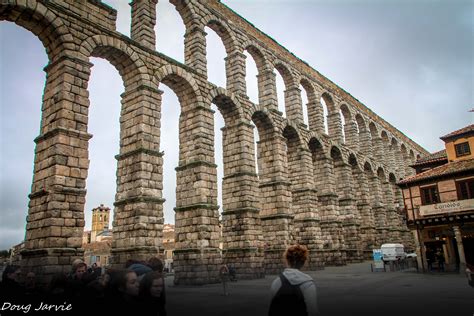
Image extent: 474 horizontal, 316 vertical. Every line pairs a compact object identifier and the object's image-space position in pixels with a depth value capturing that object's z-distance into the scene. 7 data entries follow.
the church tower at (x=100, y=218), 91.49
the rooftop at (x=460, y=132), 23.05
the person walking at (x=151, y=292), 4.11
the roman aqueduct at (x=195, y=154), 12.41
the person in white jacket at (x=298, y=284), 3.61
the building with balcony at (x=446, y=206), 19.67
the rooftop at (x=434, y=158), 27.23
